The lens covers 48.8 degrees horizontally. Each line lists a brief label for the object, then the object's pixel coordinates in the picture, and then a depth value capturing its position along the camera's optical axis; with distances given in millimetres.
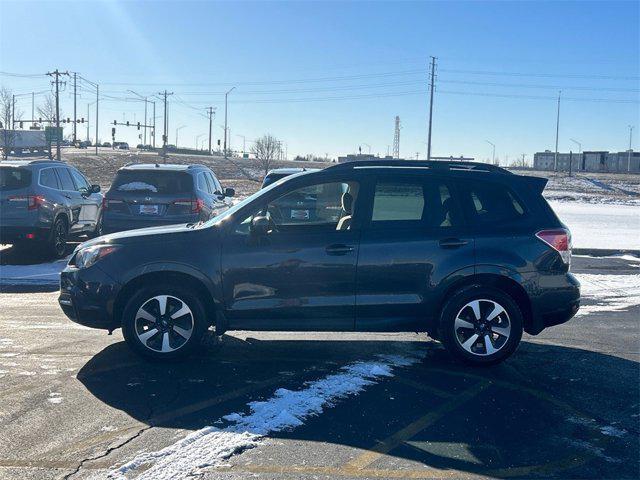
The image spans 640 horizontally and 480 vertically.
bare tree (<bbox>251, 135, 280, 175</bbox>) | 65075
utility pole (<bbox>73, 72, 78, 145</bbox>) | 72562
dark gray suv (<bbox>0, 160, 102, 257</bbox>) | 12781
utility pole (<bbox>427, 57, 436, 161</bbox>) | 54156
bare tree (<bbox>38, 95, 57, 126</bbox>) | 72938
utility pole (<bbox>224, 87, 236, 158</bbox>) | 75938
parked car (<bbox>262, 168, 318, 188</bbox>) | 13266
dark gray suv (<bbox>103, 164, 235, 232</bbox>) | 11898
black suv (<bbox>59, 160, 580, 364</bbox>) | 6316
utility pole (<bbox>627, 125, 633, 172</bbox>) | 92575
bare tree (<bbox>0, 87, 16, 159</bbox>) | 60222
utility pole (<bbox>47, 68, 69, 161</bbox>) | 48312
